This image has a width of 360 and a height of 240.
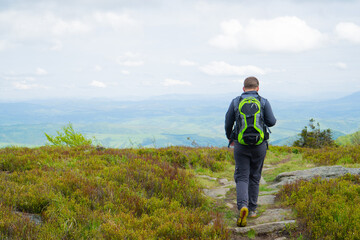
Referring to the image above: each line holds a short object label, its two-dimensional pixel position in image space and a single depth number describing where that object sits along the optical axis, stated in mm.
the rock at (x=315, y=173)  6736
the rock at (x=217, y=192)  6795
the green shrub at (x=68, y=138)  15318
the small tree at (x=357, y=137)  18953
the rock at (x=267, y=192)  6634
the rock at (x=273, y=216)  4809
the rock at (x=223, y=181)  8366
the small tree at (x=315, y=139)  22047
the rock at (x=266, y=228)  4398
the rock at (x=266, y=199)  5997
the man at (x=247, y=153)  4957
